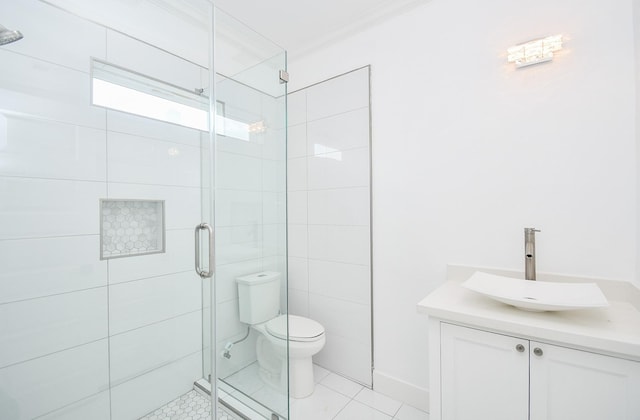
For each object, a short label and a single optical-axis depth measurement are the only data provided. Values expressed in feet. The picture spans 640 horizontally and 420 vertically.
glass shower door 4.87
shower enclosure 3.76
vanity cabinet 3.04
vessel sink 3.47
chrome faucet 4.56
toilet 5.11
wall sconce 4.52
